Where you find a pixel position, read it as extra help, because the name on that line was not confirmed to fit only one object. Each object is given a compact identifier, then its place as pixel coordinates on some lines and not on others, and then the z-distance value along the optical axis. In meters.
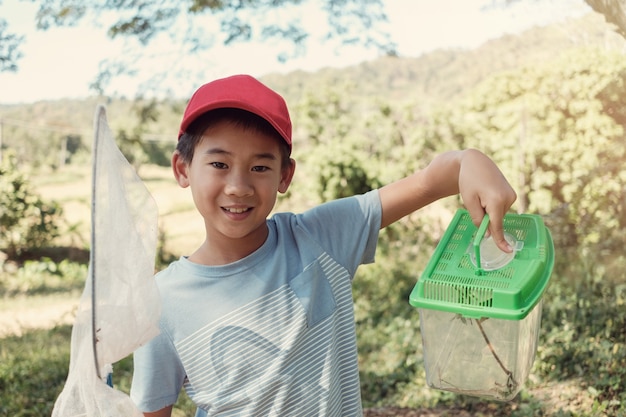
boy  1.32
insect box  1.11
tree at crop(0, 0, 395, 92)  5.08
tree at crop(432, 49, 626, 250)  4.69
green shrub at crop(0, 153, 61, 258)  6.42
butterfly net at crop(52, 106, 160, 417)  1.01
